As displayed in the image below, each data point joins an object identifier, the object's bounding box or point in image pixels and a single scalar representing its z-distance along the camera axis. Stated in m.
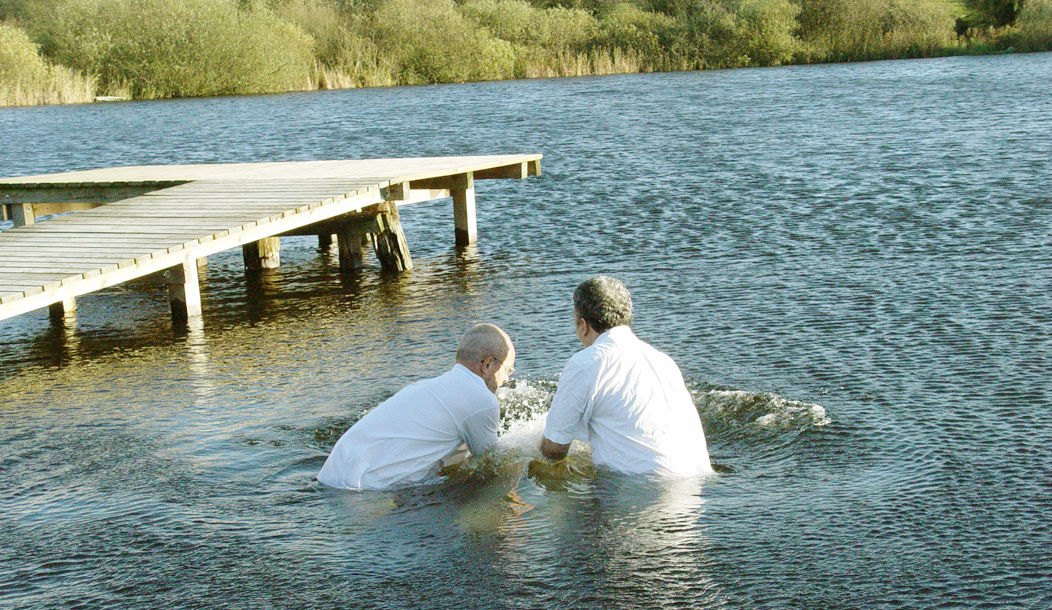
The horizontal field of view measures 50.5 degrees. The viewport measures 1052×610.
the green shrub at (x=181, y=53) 50.94
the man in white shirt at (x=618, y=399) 5.22
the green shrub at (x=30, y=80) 45.44
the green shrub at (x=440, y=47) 52.97
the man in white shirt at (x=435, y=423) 5.52
